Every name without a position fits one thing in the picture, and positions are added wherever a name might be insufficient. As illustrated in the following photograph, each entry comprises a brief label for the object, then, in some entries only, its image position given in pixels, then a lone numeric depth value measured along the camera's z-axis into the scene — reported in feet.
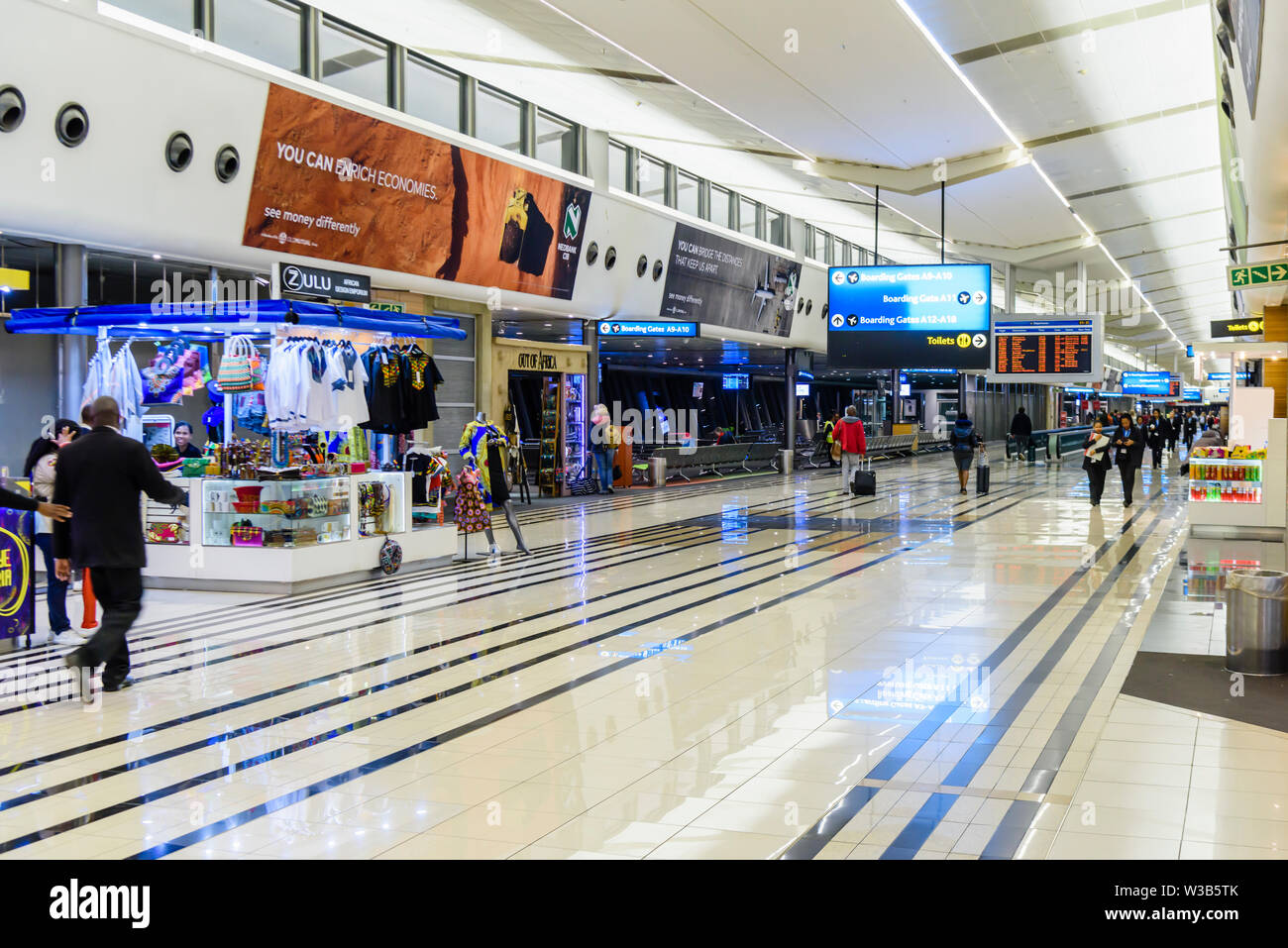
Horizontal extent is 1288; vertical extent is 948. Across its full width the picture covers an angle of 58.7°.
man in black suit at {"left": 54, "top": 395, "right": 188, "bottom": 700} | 19.95
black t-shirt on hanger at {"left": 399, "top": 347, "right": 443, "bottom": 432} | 37.73
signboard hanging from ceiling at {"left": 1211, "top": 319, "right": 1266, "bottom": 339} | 68.08
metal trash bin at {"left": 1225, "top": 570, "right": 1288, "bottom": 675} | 20.11
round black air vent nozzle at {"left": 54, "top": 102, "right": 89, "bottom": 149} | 31.01
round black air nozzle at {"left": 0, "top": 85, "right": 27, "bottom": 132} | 29.27
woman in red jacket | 65.26
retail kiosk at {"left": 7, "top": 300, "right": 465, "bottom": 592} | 31.48
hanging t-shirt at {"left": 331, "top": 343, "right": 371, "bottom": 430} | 35.27
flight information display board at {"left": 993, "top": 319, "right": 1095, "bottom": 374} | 78.43
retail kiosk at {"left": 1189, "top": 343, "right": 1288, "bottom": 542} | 45.14
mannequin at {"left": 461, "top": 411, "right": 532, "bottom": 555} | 37.70
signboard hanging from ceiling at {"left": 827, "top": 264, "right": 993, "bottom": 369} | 52.26
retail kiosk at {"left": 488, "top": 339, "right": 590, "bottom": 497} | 62.64
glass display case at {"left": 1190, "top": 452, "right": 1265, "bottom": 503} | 45.42
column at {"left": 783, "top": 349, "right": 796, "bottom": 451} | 93.67
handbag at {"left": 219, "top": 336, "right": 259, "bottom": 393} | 33.63
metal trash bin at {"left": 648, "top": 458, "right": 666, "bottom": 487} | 74.02
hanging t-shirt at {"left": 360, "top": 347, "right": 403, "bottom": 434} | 36.91
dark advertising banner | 71.36
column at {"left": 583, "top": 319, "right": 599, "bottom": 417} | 66.49
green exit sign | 43.14
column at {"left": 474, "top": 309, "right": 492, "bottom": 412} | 56.65
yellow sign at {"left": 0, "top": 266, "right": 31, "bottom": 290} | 31.89
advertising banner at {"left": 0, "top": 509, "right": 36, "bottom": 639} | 23.54
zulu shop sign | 36.47
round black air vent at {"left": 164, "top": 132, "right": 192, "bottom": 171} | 34.71
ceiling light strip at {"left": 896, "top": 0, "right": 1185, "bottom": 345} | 37.22
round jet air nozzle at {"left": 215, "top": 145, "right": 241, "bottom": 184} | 36.60
